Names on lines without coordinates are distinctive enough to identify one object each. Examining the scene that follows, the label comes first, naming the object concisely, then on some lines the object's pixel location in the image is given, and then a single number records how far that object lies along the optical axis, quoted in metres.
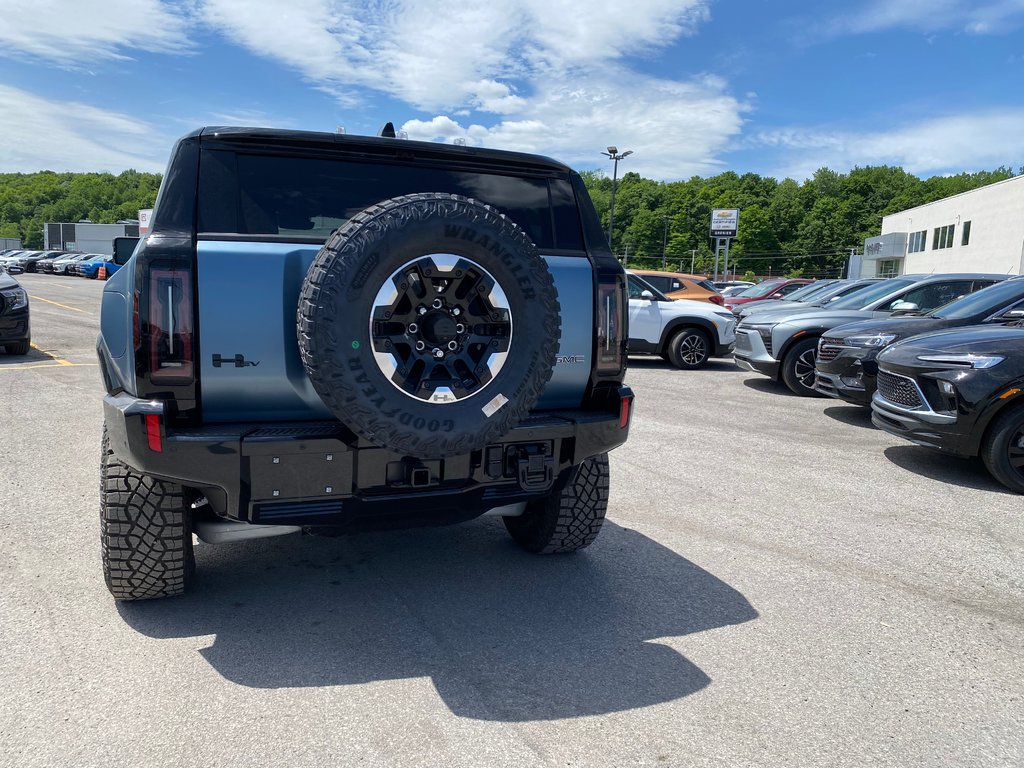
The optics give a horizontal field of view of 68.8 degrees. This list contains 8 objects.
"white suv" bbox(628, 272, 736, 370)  12.56
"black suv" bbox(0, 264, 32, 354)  11.10
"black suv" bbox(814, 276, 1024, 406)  7.21
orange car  13.95
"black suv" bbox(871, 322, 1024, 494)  5.44
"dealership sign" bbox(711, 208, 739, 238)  56.28
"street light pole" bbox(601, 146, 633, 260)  39.68
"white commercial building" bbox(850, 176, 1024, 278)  41.47
